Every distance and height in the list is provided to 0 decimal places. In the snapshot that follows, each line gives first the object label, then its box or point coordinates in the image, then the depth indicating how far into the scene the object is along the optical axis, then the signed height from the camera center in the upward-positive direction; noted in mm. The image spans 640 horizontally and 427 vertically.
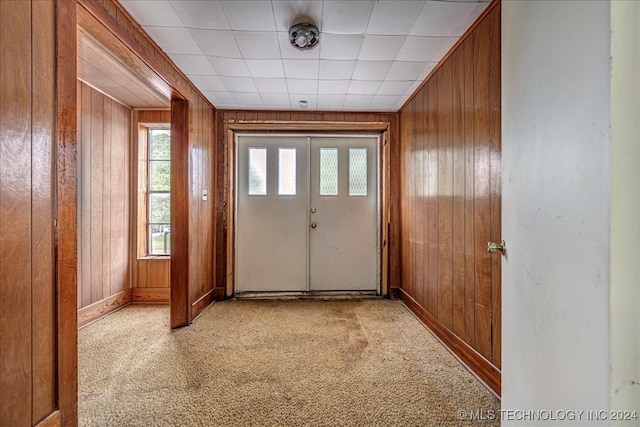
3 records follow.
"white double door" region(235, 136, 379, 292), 3713 -20
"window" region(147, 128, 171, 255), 3545 +275
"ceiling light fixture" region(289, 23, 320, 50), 1893 +1112
